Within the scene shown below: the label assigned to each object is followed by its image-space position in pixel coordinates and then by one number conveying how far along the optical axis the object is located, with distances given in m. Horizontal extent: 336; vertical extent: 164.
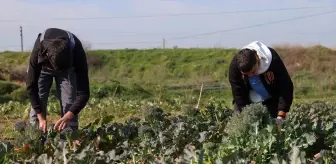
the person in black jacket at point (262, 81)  5.11
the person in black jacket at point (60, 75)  4.73
